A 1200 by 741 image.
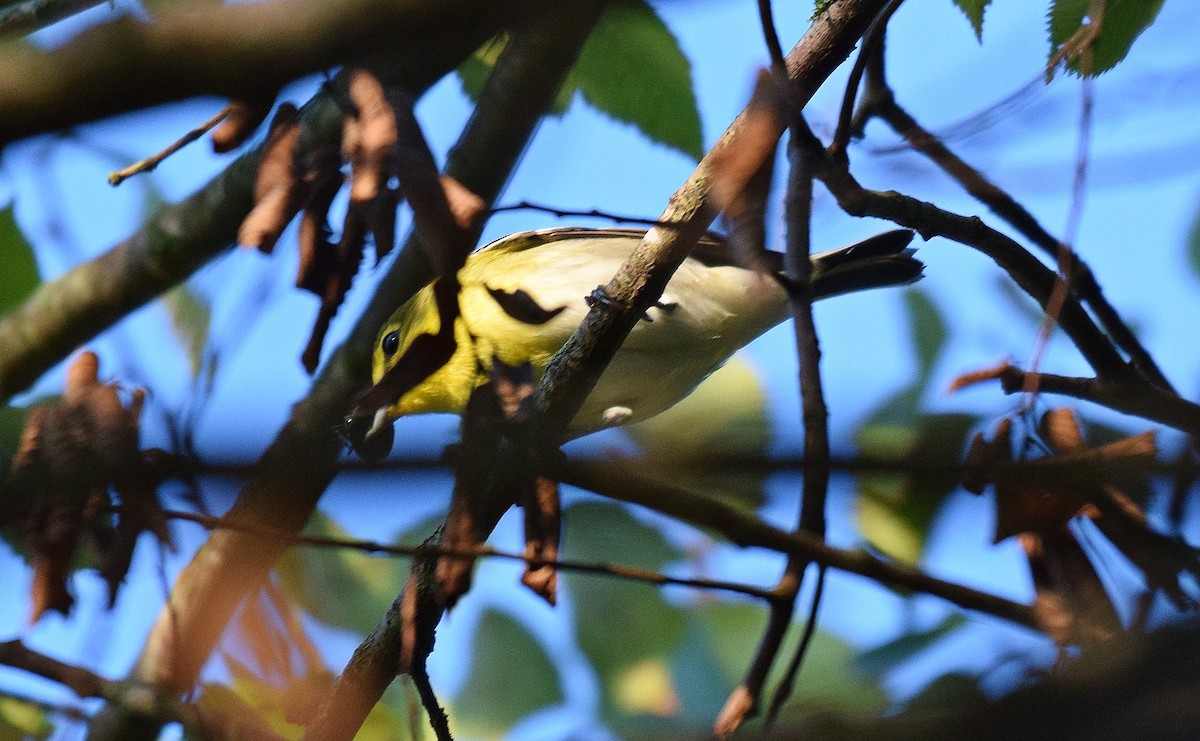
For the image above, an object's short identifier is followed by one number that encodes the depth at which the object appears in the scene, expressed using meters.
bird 6.79
